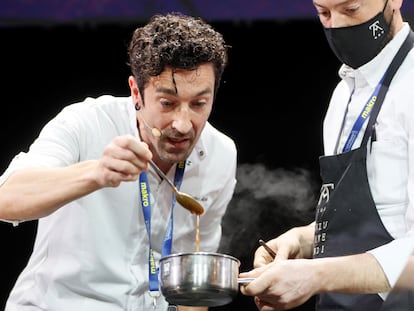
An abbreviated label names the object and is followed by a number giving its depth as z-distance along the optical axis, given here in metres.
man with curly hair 4.57
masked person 3.70
